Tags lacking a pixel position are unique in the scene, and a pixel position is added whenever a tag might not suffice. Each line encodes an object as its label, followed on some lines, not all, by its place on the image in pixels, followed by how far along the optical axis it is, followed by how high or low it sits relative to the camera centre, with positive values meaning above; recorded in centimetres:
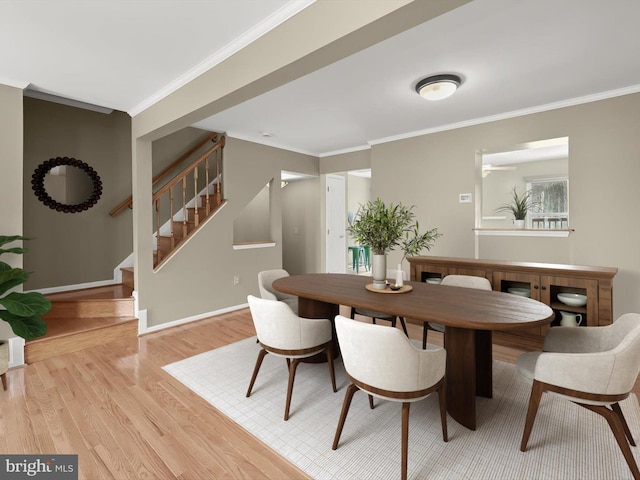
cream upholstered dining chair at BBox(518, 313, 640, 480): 152 -69
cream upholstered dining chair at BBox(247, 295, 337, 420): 214 -63
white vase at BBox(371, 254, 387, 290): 255 -27
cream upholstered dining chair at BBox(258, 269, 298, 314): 308 -49
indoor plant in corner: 245 -52
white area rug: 168 -117
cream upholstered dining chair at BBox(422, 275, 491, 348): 278 -41
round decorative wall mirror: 388 +67
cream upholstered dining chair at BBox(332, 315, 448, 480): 158 -64
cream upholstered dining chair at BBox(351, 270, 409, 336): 301 -73
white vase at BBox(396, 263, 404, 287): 256 -32
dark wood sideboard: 286 -43
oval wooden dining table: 180 -44
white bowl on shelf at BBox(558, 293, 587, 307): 298 -57
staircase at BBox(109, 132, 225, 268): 417 +56
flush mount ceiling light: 282 +131
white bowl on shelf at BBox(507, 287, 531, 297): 325 -55
